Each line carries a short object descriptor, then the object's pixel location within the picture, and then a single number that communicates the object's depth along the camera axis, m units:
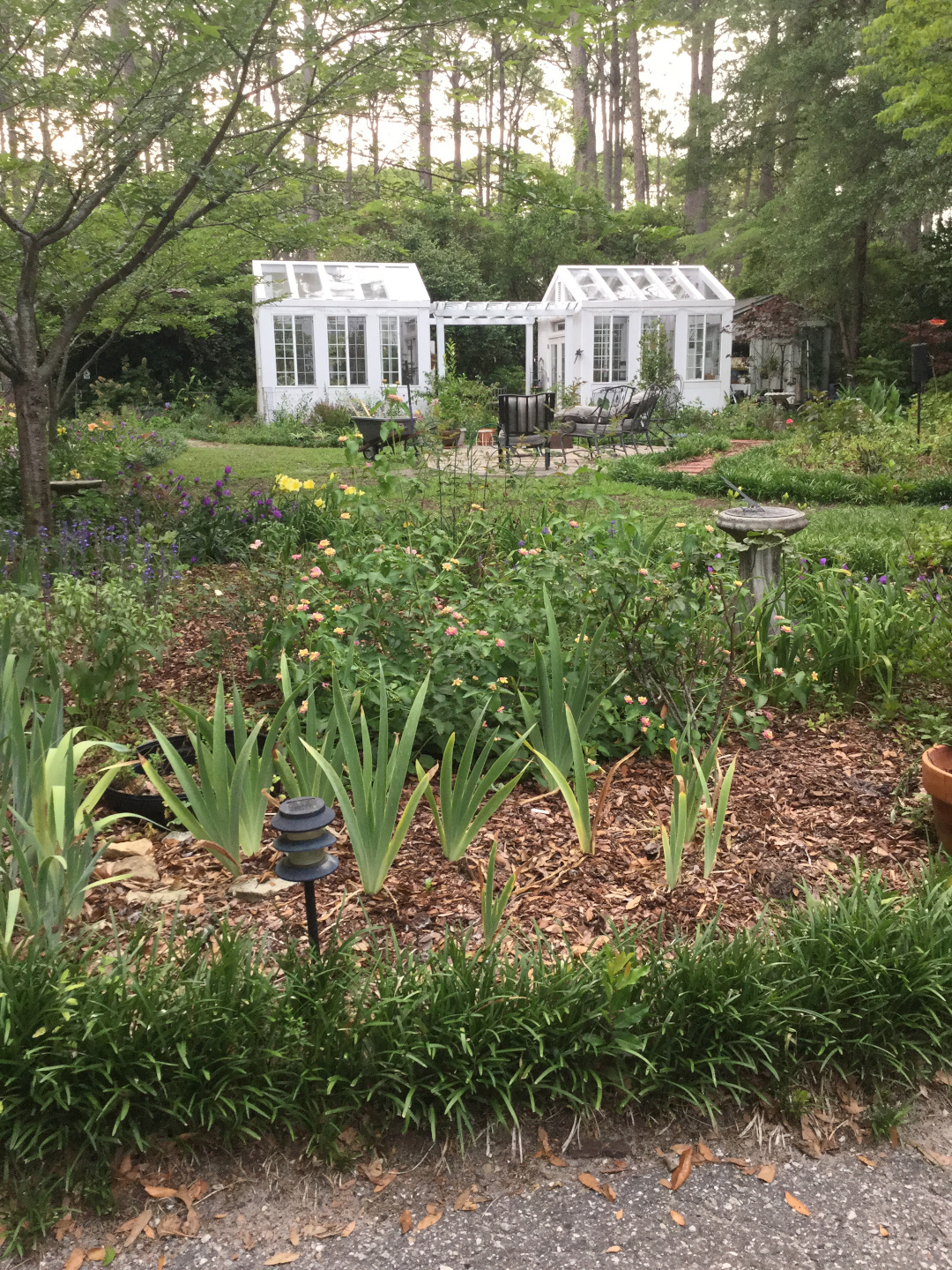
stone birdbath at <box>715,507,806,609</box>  3.76
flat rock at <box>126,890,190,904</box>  2.32
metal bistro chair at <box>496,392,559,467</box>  10.98
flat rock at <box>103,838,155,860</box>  2.53
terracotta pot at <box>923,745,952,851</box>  2.44
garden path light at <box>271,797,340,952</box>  1.85
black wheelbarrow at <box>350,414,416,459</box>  10.91
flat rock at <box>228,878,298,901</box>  2.37
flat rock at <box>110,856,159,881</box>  2.44
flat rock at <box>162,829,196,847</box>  2.66
